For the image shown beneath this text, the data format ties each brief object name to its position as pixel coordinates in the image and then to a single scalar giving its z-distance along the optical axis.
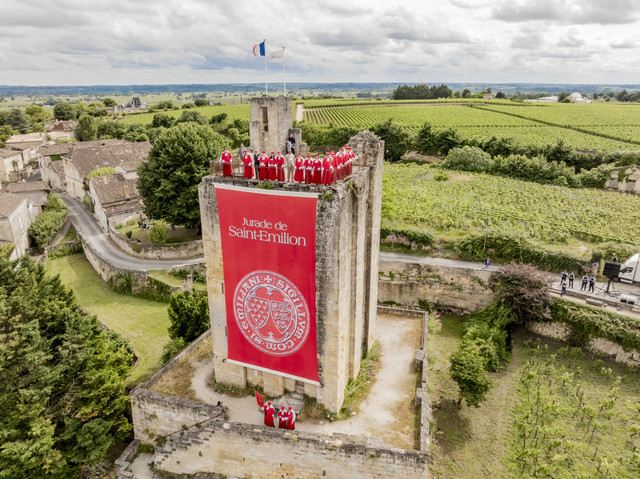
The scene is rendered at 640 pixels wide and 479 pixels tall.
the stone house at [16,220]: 44.59
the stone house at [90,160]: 64.62
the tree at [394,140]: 83.62
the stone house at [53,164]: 74.00
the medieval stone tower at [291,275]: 18.50
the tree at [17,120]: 109.27
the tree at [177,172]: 41.44
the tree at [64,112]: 122.56
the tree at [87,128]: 99.38
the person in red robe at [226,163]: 19.73
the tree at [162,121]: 103.56
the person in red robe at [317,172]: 18.23
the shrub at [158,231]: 42.47
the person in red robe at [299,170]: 18.38
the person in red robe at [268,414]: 18.90
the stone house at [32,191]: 60.77
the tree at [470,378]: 23.66
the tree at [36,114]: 121.13
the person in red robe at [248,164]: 19.32
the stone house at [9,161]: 77.56
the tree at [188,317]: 28.36
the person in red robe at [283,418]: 18.84
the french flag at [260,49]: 22.84
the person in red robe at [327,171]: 18.16
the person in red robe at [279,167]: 18.72
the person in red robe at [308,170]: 18.30
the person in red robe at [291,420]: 18.83
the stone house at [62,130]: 105.69
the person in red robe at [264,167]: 18.98
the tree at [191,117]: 97.31
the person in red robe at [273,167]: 18.83
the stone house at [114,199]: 51.19
